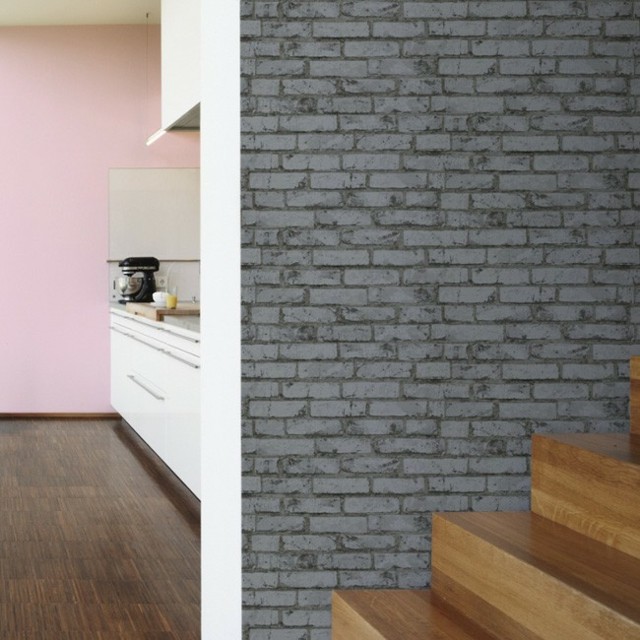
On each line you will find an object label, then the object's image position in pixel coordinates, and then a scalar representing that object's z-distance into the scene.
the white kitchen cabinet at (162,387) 6.07
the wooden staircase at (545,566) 2.29
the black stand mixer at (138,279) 9.23
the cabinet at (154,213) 9.63
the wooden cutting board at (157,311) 7.29
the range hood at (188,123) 6.56
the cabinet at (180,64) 6.27
